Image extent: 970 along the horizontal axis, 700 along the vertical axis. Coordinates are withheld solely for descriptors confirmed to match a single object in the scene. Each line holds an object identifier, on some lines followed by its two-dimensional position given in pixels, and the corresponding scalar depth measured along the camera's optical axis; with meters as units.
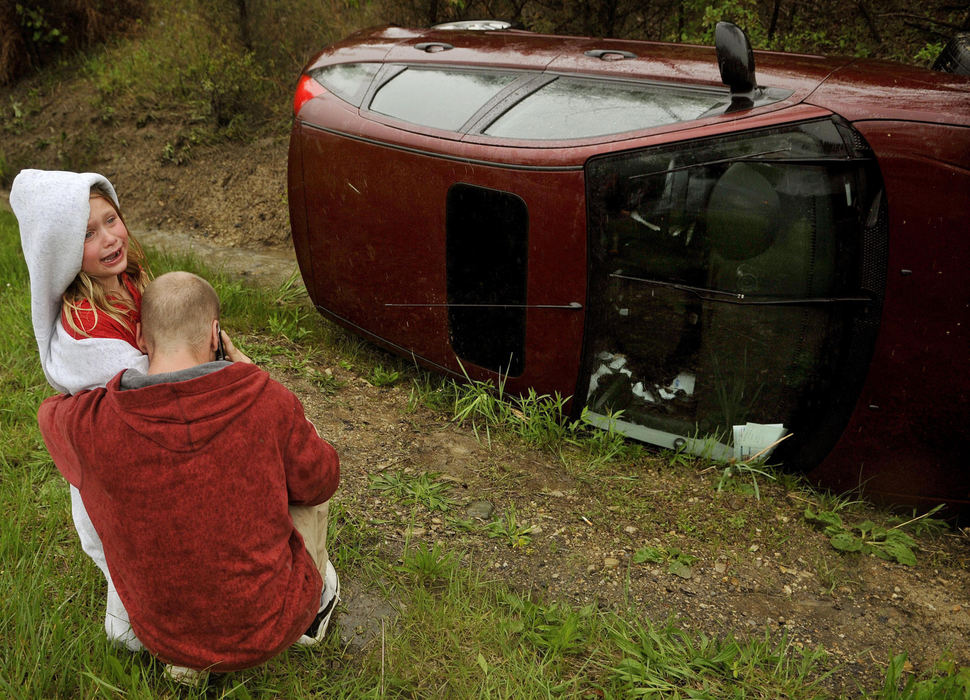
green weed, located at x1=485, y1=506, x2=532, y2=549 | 2.91
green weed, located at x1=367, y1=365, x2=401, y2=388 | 4.16
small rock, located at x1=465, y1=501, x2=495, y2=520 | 3.07
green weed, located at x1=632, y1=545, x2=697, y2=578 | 2.79
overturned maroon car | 2.67
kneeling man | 1.83
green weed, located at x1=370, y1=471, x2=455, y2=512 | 3.12
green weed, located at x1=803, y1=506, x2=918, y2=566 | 2.85
